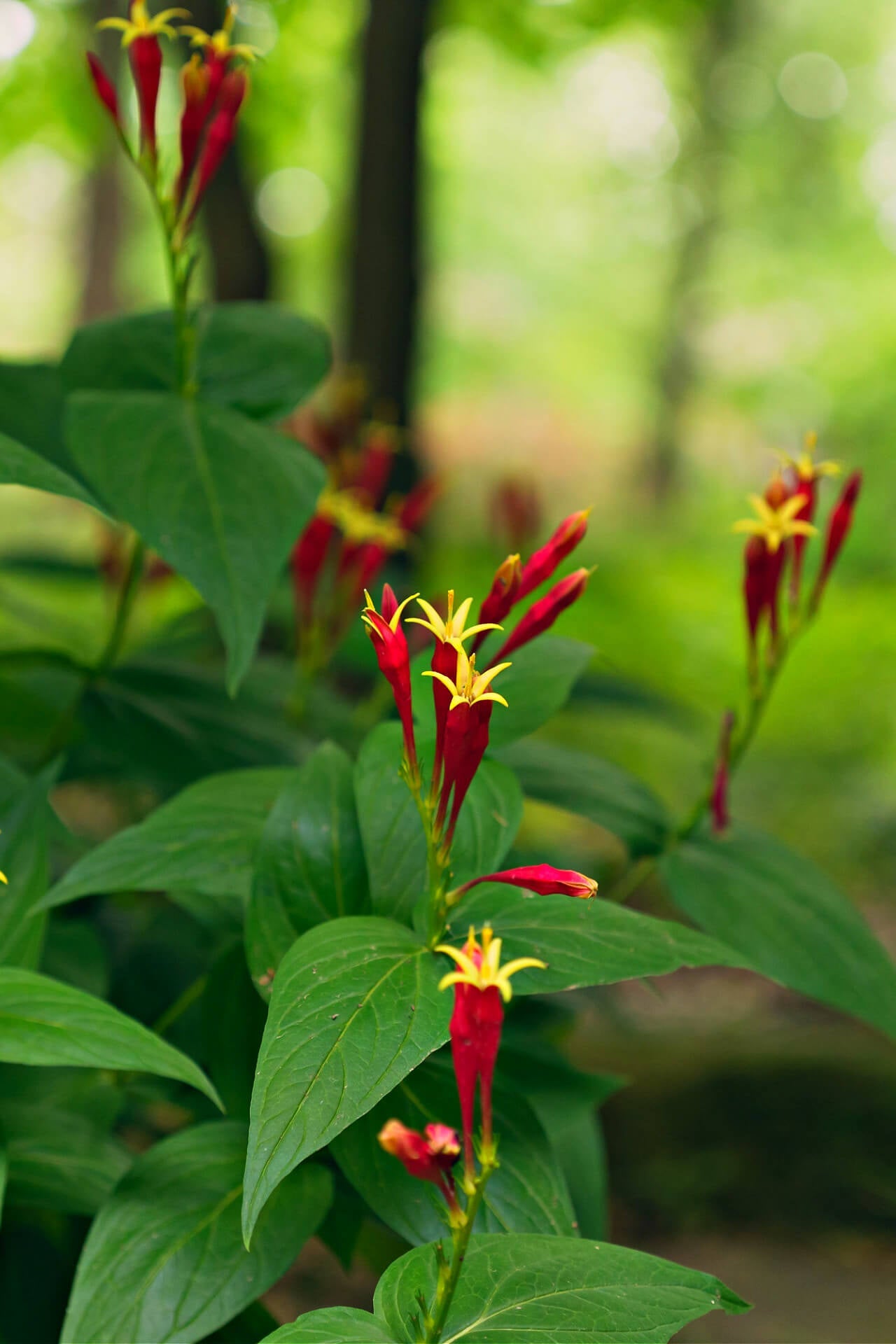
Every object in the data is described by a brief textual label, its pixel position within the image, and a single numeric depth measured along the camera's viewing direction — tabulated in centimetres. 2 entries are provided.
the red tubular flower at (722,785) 87
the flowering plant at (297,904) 71
